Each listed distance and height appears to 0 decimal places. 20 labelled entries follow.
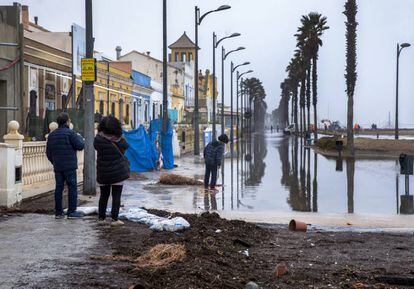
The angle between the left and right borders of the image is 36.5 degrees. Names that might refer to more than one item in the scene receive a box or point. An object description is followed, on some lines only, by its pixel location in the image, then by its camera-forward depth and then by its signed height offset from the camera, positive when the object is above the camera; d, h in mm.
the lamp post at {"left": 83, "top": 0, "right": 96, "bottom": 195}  14867 +56
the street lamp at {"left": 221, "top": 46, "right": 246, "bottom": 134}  58909 +6584
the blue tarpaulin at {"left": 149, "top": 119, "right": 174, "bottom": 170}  26609 -718
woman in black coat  9945 -535
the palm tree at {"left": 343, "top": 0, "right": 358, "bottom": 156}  43156 +4863
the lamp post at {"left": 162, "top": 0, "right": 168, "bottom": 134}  27062 +2673
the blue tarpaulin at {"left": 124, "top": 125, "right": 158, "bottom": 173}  23109 -909
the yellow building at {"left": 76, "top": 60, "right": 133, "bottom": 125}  37038 +2406
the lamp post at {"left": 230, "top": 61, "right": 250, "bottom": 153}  69788 +5571
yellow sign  14648 +1345
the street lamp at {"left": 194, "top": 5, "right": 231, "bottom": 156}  35719 +3058
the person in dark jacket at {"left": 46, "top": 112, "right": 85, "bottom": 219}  10539 -469
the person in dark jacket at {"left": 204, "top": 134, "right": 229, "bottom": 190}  17766 -871
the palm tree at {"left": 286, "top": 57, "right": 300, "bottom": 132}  92625 +7856
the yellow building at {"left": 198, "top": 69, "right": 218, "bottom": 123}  94625 +4643
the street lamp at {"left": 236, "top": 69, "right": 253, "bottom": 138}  80975 +6821
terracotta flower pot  10672 -1712
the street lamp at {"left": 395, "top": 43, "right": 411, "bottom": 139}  50000 +3172
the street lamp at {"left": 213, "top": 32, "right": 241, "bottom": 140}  47253 +6271
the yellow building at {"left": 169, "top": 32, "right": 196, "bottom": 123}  71188 +7786
